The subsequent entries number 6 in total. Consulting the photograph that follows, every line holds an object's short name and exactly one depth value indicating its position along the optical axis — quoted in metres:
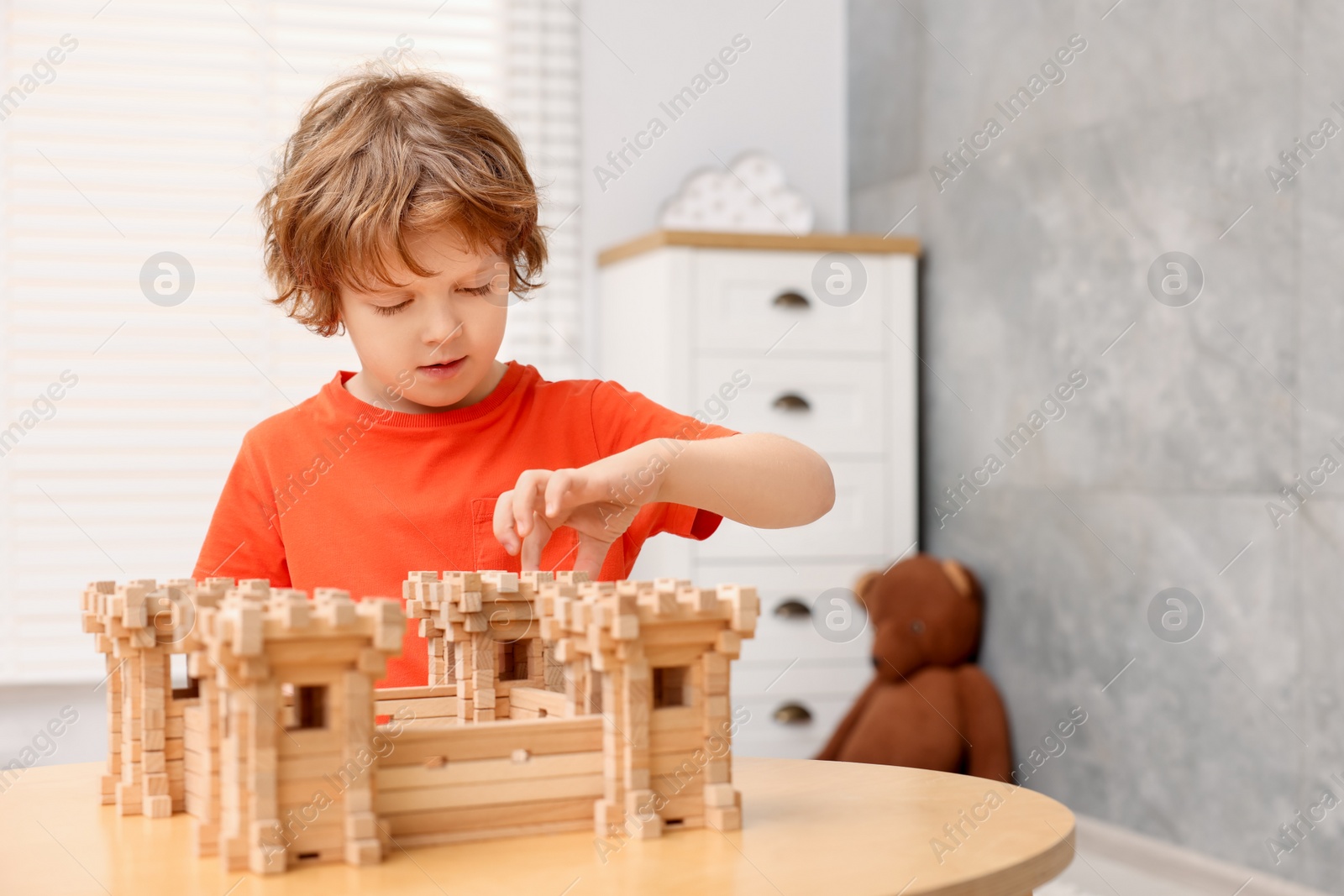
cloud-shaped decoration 3.34
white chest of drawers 2.95
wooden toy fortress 0.69
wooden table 0.67
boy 1.17
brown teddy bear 2.80
